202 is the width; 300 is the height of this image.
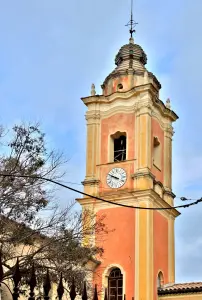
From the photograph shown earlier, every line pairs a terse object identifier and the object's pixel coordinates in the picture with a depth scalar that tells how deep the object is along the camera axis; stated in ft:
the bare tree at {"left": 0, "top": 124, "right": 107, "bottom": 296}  45.03
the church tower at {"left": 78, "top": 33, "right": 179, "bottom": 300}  92.17
